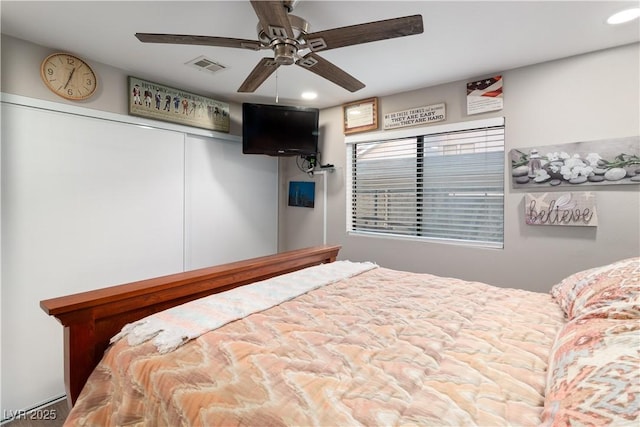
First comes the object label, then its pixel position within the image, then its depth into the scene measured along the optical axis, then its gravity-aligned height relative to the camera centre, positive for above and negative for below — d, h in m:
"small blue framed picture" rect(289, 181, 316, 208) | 3.73 +0.19
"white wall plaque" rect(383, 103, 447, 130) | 2.81 +0.90
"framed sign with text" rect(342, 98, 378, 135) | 3.18 +1.00
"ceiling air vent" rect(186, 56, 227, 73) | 2.37 +1.16
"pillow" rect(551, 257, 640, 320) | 0.99 -0.32
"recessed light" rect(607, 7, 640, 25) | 1.72 +1.12
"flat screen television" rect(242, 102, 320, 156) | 3.04 +0.82
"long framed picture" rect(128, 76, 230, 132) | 2.63 +0.97
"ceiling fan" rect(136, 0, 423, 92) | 1.31 +0.84
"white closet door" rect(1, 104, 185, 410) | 2.04 -0.09
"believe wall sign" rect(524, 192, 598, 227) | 2.16 +0.01
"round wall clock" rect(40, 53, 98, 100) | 2.16 +0.97
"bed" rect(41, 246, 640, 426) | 0.76 -0.50
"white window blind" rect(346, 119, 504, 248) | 2.65 +0.25
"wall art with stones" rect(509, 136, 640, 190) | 2.04 +0.33
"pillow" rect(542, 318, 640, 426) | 0.60 -0.38
